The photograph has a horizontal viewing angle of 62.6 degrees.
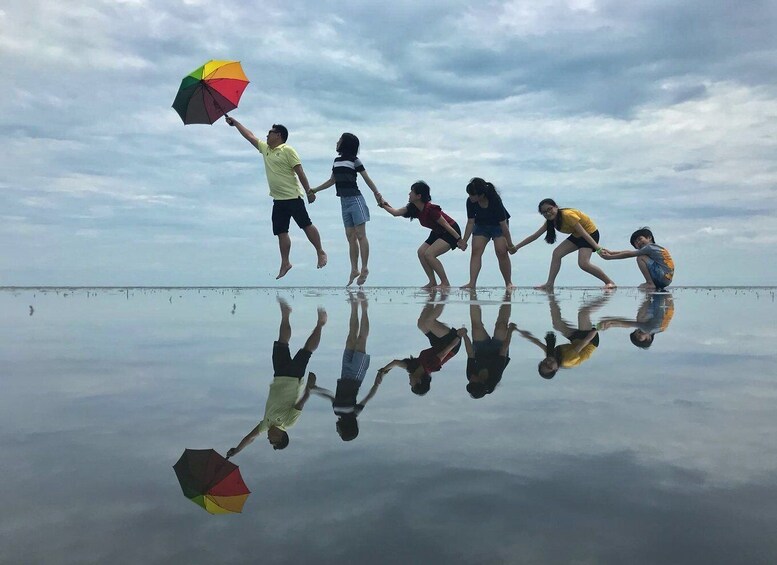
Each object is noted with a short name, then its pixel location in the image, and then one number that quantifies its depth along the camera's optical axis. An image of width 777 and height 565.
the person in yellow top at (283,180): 13.23
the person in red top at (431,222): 14.46
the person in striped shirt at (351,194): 13.09
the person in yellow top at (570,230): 14.50
